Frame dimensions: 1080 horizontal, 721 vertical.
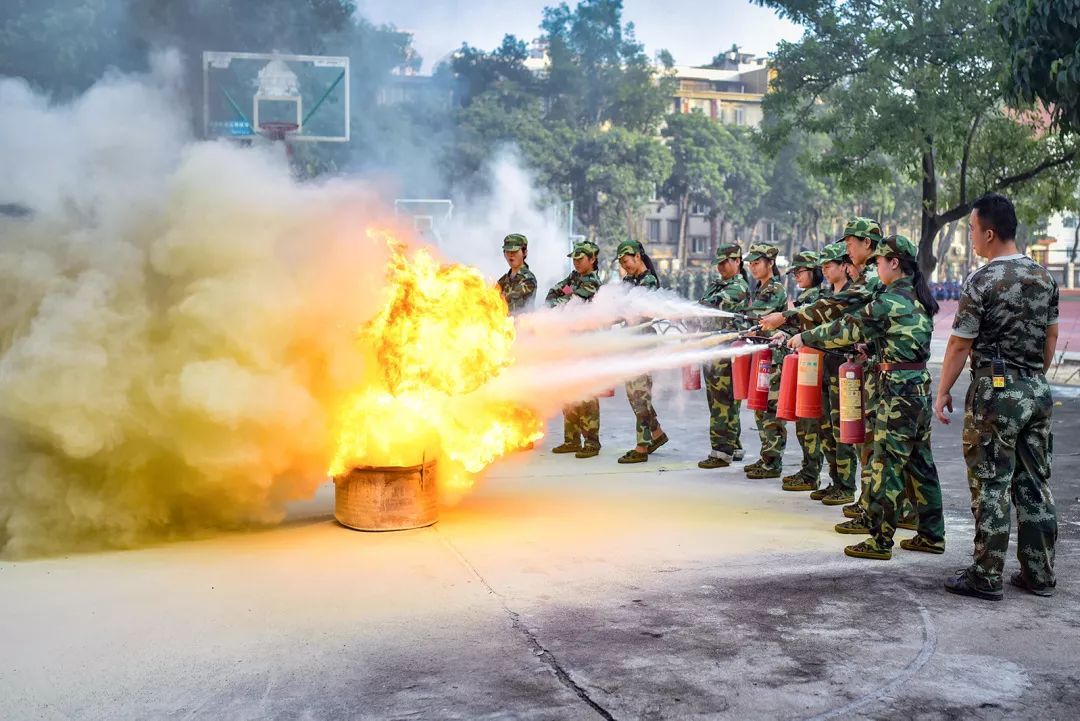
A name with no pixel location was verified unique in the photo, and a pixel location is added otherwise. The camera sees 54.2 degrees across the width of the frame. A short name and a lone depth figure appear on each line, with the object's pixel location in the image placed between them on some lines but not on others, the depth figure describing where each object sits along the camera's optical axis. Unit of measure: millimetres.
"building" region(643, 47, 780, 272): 70625
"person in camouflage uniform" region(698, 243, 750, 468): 9453
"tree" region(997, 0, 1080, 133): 9938
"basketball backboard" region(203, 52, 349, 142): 22625
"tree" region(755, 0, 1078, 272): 16844
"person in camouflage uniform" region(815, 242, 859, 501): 7785
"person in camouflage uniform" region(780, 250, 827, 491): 8367
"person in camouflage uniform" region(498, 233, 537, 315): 10391
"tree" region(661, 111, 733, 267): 52781
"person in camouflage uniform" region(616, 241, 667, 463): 9789
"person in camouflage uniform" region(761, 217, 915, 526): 6742
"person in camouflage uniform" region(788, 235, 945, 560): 6262
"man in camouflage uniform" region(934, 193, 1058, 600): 5398
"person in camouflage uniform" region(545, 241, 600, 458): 10117
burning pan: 6773
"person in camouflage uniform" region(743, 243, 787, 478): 9047
